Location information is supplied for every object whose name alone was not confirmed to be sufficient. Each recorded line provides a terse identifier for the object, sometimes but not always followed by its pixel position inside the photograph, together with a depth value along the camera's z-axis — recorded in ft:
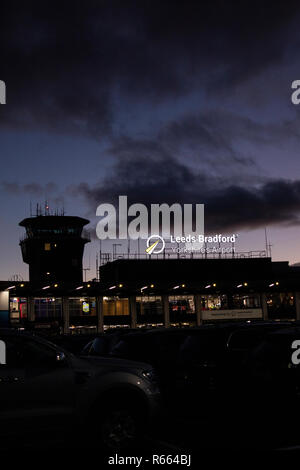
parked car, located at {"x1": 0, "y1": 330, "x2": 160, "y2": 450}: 25.57
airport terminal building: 178.19
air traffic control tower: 296.51
